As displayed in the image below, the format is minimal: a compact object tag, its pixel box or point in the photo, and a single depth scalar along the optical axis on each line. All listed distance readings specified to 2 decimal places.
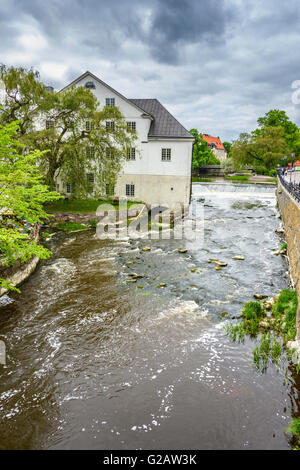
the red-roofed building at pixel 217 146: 114.15
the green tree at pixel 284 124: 65.19
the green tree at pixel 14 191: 8.96
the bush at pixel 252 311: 10.52
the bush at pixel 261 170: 64.56
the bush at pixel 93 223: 23.78
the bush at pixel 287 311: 9.33
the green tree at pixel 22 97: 21.25
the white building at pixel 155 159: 28.83
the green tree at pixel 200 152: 72.38
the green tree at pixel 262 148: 56.91
